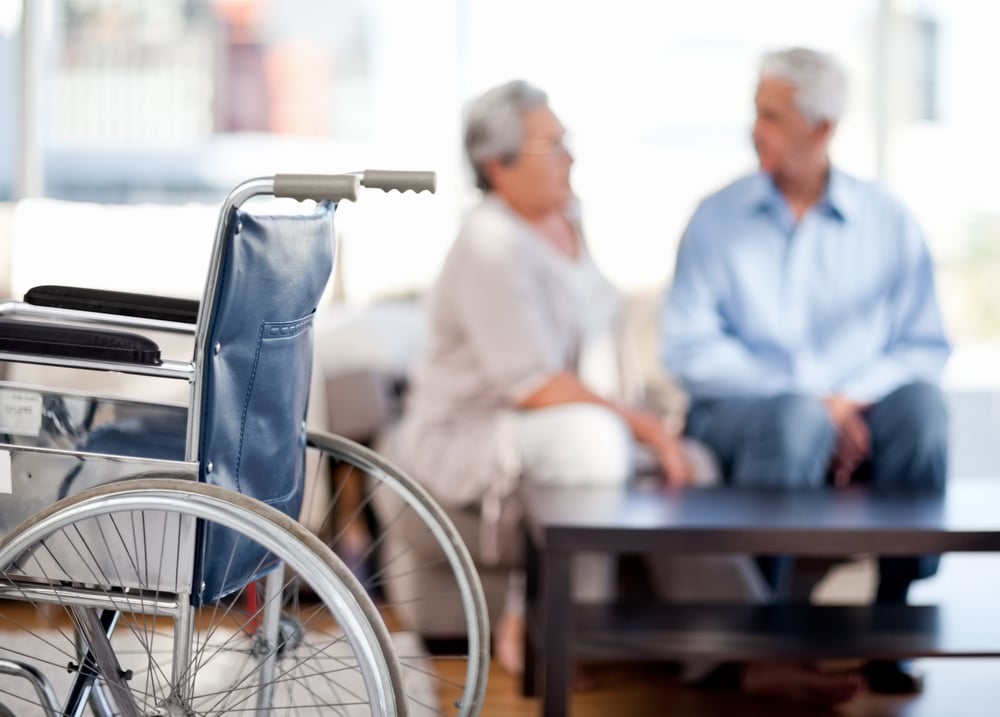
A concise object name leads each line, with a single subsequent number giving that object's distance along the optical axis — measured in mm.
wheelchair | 4619
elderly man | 5840
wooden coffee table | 5215
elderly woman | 5631
